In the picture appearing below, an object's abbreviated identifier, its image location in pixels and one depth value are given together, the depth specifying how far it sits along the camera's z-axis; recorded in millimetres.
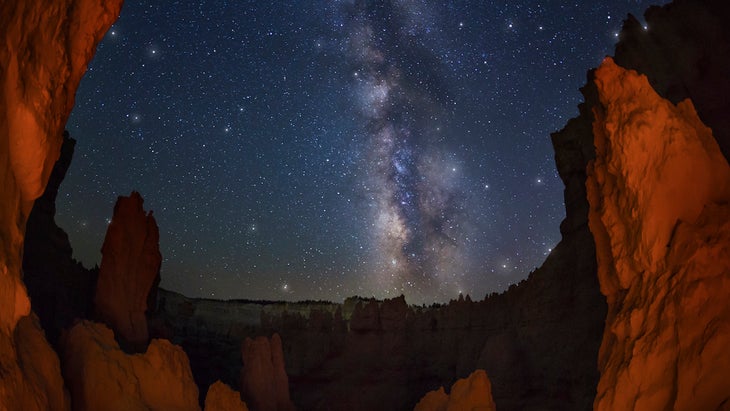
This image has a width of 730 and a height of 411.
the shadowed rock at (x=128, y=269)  18469
